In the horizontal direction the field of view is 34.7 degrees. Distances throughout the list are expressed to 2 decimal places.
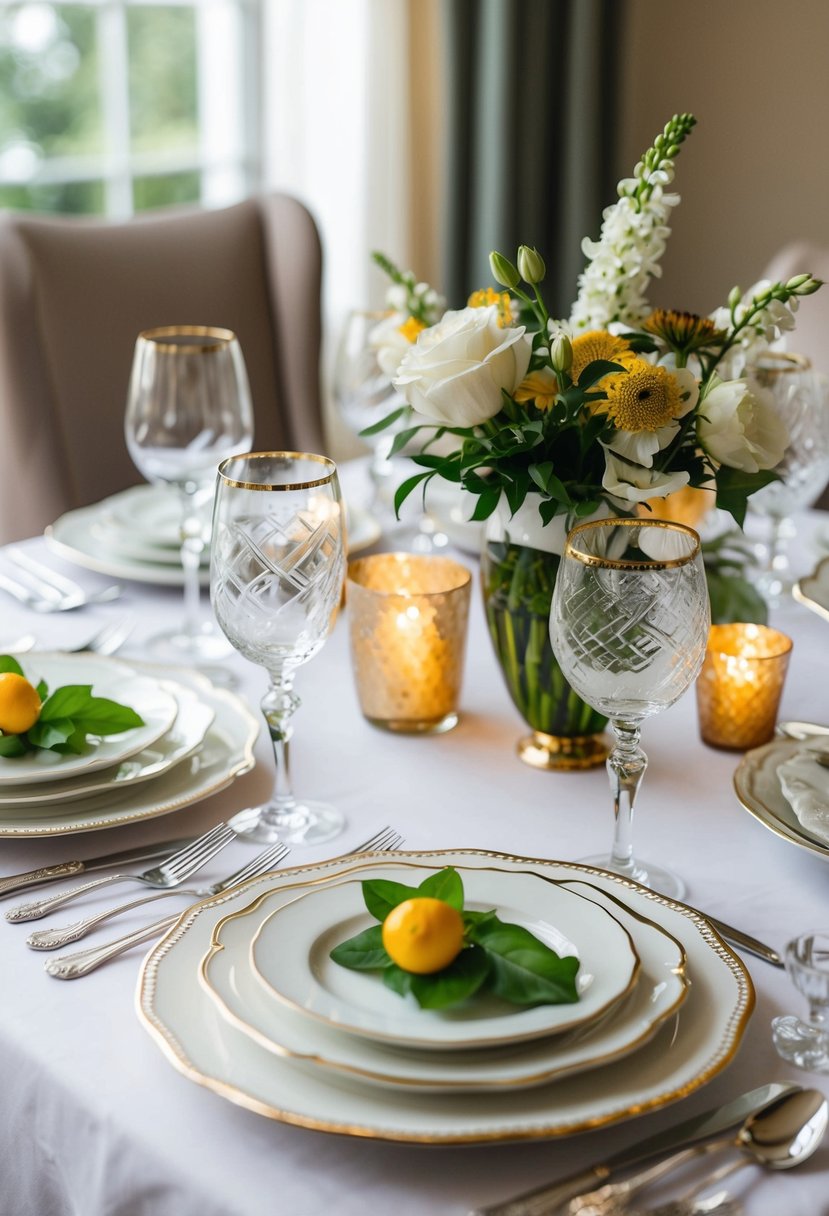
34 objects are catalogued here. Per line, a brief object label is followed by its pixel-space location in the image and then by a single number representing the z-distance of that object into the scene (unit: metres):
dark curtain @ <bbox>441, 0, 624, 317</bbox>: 3.07
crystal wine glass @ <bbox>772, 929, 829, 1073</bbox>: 0.65
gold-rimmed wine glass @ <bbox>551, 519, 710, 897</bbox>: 0.76
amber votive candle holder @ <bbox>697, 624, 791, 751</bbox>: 1.01
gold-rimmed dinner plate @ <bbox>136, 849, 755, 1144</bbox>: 0.59
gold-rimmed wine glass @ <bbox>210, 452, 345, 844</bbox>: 0.85
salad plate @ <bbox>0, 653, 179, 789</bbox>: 0.89
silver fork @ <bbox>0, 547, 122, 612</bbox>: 1.29
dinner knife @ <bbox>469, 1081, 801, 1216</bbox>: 0.56
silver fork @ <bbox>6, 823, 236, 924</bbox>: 0.80
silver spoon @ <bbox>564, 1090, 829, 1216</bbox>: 0.57
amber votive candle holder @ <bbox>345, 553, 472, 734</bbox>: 1.03
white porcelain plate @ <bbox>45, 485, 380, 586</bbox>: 1.35
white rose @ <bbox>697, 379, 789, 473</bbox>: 0.87
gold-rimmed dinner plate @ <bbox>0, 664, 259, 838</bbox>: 0.87
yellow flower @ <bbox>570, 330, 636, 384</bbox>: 0.91
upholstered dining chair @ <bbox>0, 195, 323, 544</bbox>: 1.82
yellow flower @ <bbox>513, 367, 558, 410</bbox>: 0.91
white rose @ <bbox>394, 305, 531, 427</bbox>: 0.87
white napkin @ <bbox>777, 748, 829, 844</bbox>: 0.87
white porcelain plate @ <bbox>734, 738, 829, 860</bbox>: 0.86
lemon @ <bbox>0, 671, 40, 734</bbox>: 0.90
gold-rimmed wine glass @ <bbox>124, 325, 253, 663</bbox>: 1.22
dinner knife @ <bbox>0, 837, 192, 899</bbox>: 0.82
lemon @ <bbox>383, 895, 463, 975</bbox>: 0.65
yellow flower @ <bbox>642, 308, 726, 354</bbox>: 0.94
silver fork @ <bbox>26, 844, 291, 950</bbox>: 0.77
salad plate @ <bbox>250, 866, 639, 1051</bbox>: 0.62
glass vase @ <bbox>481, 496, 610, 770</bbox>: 0.97
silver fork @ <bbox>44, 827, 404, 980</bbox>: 0.74
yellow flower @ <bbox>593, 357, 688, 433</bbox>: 0.85
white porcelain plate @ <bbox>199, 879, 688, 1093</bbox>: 0.60
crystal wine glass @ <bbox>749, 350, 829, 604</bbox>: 1.30
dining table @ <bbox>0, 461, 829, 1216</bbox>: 0.59
